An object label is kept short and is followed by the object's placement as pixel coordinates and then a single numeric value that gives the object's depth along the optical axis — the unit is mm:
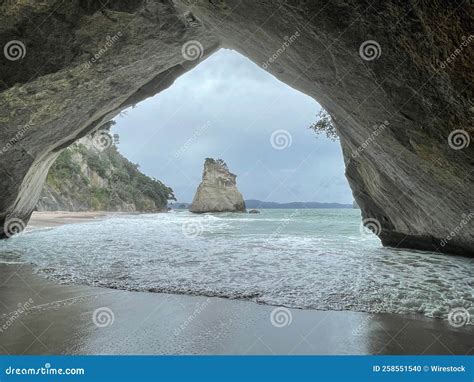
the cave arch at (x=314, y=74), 4109
